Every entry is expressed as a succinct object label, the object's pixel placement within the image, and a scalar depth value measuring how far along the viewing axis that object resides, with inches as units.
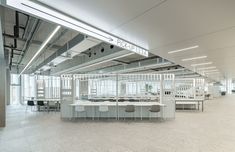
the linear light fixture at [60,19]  105.1
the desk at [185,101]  408.5
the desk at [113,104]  284.1
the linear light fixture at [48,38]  159.2
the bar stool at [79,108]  283.1
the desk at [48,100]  394.0
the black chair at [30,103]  393.6
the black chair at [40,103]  385.7
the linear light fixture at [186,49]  225.8
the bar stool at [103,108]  279.6
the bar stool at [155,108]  269.2
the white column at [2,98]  238.4
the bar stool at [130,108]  271.7
